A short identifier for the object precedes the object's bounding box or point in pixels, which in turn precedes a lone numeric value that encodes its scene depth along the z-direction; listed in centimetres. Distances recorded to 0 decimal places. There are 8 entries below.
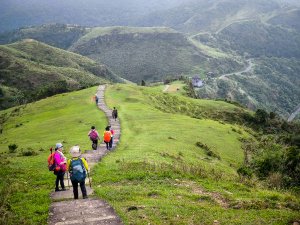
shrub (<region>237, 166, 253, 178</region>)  2709
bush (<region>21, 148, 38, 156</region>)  2976
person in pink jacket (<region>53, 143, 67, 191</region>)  1830
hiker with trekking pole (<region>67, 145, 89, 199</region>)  1616
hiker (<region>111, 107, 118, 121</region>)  4881
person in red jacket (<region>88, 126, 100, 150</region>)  3103
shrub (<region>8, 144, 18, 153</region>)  3353
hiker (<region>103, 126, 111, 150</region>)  3009
